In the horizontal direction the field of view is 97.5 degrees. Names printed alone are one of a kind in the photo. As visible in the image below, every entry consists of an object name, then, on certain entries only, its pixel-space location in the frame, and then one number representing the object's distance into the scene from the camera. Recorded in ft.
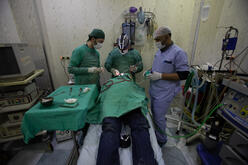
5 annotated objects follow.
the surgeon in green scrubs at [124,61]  6.52
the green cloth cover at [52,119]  2.95
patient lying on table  2.94
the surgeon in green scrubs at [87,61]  5.57
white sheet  3.02
